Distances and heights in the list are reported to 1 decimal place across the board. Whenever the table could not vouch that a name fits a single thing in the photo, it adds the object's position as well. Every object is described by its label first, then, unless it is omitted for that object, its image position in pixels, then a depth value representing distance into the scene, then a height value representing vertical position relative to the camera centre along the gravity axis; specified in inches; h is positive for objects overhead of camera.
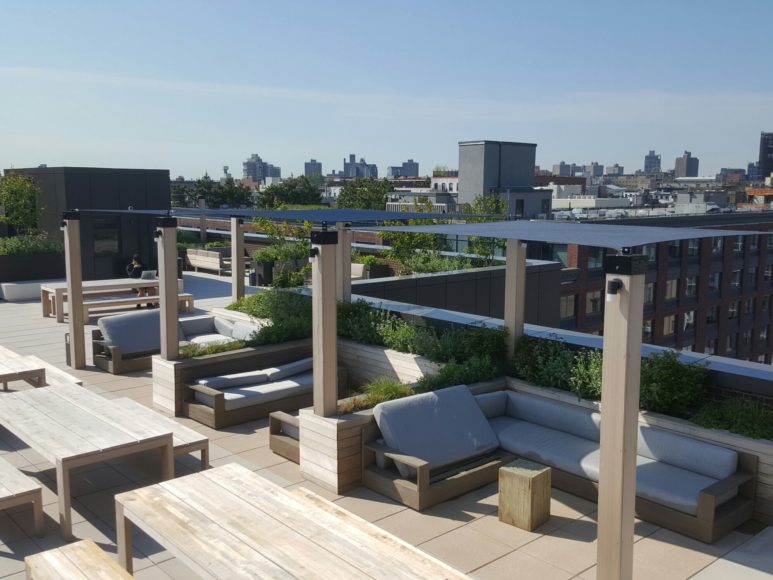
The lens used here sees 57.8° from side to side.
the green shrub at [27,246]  762.8 -53.9
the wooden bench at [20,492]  211.3 -89.2
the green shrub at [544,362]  299.7 -71.6
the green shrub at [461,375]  308.2 -77.8
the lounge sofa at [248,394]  331.0 -95.1
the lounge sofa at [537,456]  225.1 -92.4
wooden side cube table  227.9 -96.8
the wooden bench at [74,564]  164.4 -87.8
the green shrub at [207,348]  365.4 -79.6
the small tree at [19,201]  828.6 -4.1
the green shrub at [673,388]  261.6 -69.9
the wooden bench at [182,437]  261.3 -91.0
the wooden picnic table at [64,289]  599.5 -80.2
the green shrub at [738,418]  238.0 -75.8
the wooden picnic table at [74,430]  224.7 -81.6
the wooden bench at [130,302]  604.4 -91.4
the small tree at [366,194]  3088.1 +22.8
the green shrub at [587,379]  281.4 -72.5
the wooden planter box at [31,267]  760.3 -76.5
